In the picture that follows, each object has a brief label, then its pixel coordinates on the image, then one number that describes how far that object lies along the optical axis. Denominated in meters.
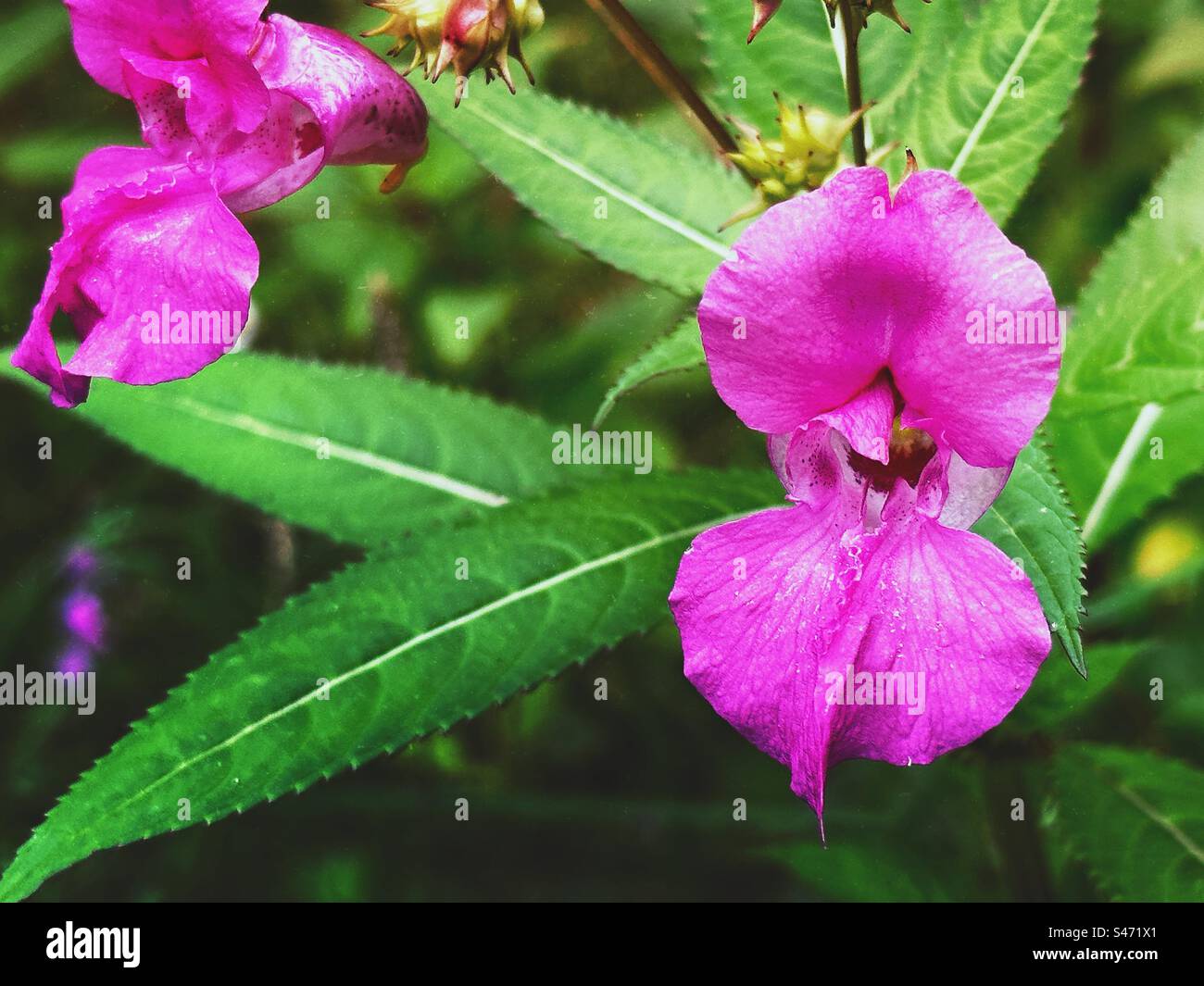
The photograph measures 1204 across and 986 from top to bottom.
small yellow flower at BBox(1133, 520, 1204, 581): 0.32
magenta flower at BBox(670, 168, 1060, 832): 0.21
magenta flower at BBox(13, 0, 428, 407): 0.22
